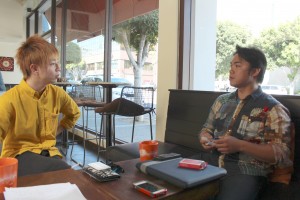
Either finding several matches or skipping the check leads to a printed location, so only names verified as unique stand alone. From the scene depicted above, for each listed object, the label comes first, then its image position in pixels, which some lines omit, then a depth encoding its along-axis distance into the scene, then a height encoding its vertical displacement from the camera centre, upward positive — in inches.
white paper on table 35.4 -14.3
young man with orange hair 59.6 -6.6
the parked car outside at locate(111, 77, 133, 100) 164.4 +0.1
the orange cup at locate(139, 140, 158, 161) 54.4 -12.9
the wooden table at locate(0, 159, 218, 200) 37.4 -14.7
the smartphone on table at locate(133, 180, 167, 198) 37.1 -14.3
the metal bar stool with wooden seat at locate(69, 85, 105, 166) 171.9 -6.0
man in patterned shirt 61.6 -11.1
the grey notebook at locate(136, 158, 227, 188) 39.7 -13.4
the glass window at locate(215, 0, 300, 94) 85.7 +17.4
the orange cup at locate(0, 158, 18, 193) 37.8 -12.4
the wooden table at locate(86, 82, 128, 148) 127.7 -7.9
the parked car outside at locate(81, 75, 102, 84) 193.5 +4.1
